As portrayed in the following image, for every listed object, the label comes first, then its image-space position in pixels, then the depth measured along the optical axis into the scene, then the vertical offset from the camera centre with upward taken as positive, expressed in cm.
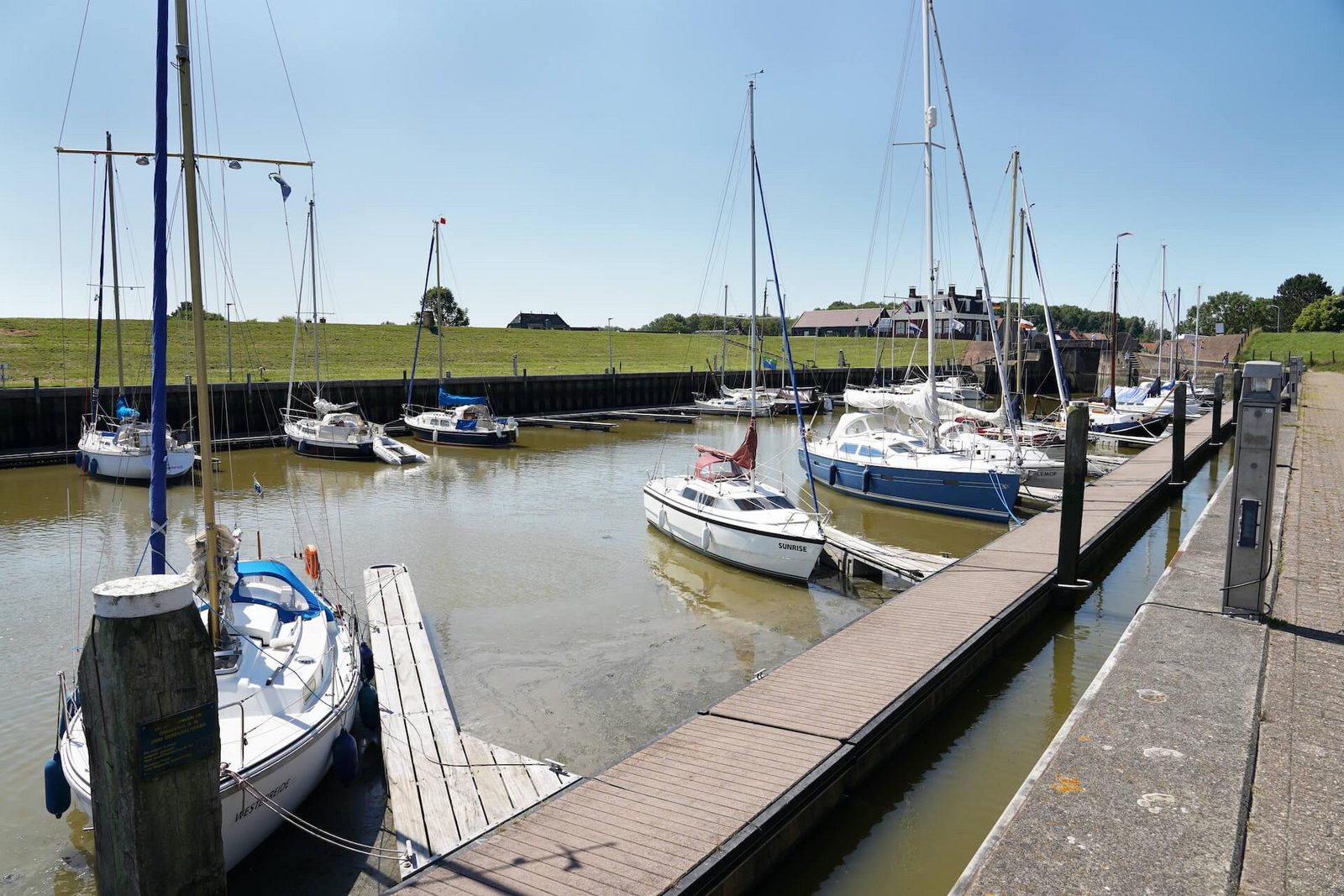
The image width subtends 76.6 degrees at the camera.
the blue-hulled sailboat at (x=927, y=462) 2372 -217
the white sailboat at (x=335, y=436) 3575 -290
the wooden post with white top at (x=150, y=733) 532 -239
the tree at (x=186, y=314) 6275 +388
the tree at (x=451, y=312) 11146 +791
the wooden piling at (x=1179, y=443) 2642 -138
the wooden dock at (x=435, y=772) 787 -412
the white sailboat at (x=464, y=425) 3984 -251
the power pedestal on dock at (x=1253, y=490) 961 -103
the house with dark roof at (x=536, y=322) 13088 +834
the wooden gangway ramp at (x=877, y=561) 1688 -353
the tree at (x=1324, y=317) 10631 +1100
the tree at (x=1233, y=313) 13575 +1479
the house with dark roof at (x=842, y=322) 11658 +913
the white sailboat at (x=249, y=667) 777 -339
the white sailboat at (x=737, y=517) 1736 -294
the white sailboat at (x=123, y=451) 2844 -307
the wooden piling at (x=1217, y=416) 3414 -66
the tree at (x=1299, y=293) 13662 +1808
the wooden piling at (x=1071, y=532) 1453 -233
